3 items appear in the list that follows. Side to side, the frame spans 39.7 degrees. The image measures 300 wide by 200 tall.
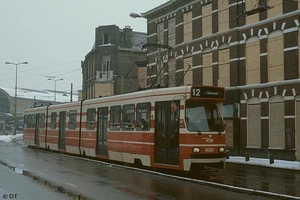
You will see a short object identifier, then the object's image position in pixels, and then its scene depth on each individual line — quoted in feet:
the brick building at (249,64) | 80.23
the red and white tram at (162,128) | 49.34
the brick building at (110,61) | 188.65
